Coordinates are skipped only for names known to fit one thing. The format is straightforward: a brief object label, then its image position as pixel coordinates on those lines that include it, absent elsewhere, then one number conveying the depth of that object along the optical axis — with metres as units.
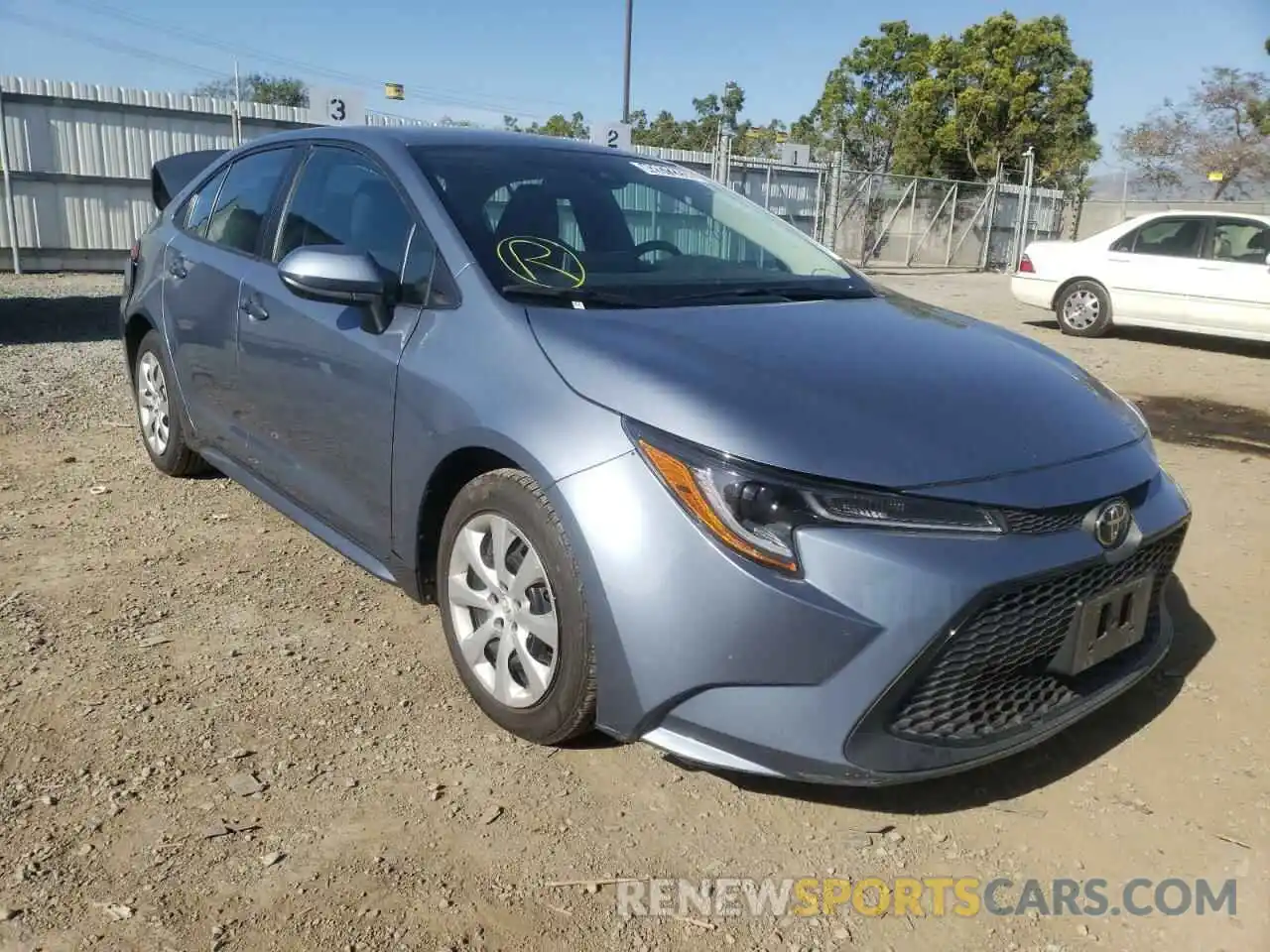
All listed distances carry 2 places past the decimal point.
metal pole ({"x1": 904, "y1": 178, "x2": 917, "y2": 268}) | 22.47
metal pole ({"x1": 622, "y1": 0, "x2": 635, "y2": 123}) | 24.81
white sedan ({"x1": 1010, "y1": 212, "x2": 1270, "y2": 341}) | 9.93
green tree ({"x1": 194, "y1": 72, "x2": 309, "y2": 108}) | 56.66
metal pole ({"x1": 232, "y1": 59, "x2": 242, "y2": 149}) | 14.20
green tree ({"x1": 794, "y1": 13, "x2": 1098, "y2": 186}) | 32.00
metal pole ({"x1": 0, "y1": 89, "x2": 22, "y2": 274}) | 12.74
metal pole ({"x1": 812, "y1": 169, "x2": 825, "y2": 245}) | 18.94
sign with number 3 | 13.30
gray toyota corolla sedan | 2.07
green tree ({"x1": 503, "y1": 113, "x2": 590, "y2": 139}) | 52.81
